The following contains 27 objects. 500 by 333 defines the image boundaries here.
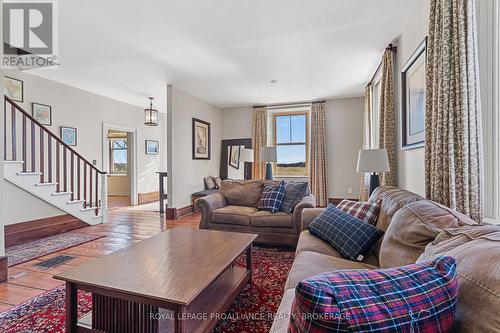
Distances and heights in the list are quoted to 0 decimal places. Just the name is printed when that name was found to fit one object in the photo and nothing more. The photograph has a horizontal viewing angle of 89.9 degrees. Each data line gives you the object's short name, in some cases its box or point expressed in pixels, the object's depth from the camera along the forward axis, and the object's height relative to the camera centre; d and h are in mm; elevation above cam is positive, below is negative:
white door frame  6559 -59
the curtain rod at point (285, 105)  6290 +1587
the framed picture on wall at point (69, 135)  4853 +632
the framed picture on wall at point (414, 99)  2355 +695
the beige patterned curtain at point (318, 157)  6082 +212
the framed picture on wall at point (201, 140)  5758 +647
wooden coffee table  1243 -622
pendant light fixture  5648 +1122
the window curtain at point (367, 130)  4649 +690
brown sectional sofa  652 -336
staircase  3584 -76
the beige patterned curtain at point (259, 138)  6559 +735
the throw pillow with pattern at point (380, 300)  539 -316
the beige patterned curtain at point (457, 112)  1519 +337
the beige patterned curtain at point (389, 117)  3172 +622
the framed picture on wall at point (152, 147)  7058 +560
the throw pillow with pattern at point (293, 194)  3291 -385
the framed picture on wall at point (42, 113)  4379 +978
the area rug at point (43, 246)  2883 -1036
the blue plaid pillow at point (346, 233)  1750 -508
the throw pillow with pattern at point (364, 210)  2059 -388
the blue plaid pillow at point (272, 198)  3326 -433
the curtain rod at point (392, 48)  3250 +1532
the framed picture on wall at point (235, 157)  6833 +254
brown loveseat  3105 -646
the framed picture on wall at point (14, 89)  3996 +1279
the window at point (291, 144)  6473 +582
